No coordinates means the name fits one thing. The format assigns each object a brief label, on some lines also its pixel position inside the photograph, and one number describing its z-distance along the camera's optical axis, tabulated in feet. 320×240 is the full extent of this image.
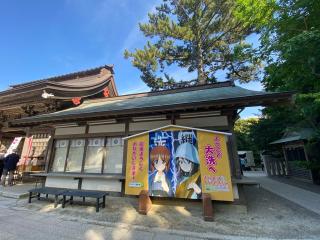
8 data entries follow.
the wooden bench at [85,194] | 17.62
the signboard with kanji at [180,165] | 16.43
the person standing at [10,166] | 29.27
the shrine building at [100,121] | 19.33
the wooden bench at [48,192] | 19.25
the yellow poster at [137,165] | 18.33
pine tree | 53.31
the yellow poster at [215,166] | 15.99
